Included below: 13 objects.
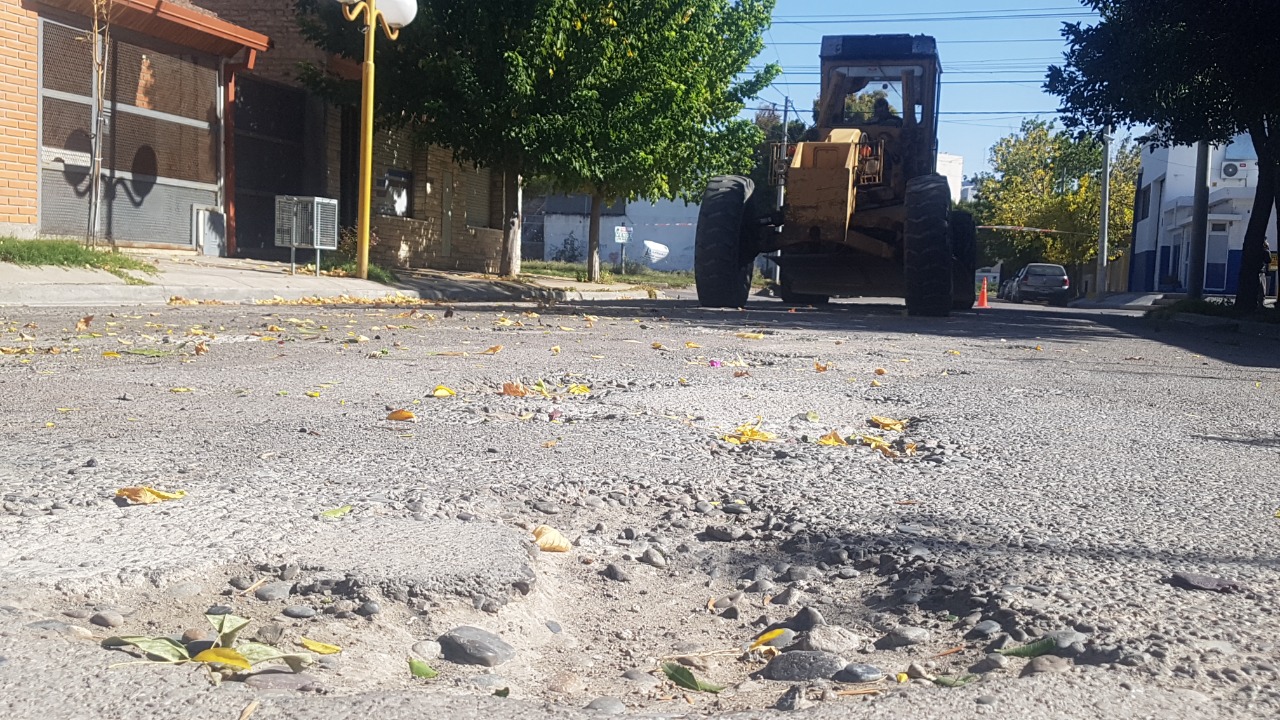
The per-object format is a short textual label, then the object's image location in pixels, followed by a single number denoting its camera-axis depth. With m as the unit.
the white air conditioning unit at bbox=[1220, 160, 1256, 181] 38.91
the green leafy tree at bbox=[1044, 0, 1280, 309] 15.32
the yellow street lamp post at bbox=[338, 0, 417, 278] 15.88
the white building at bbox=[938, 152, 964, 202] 93.00
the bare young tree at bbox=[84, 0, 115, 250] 15.00
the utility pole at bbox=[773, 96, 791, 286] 13.51
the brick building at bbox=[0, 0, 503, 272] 15.04
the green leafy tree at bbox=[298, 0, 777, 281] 19.22
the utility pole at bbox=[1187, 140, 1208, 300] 22.91
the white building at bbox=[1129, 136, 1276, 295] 39.50
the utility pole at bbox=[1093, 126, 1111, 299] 43.44
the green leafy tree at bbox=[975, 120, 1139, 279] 55.62
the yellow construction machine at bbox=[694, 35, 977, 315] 12.91
